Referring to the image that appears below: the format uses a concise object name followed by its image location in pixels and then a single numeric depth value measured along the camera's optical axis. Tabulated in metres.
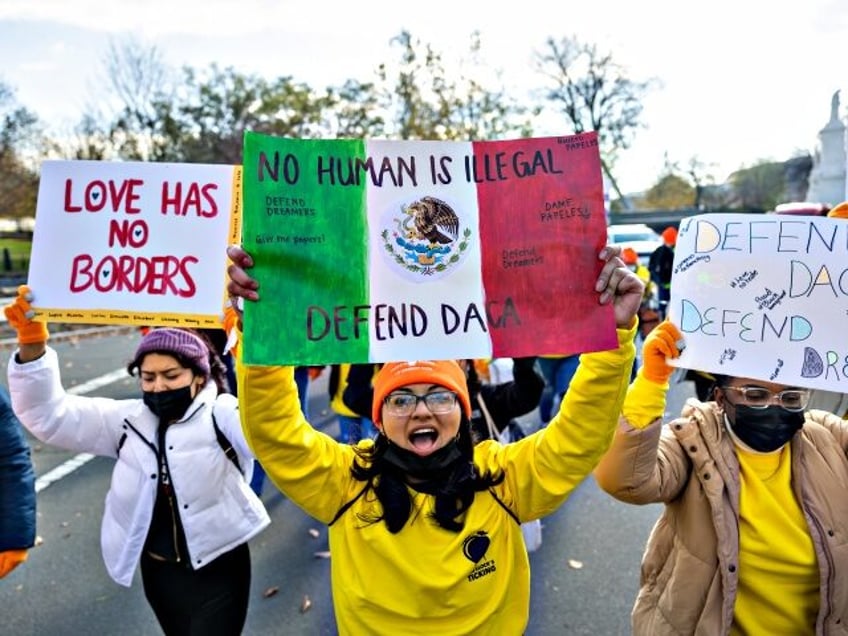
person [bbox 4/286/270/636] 2.48
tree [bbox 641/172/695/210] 47.84
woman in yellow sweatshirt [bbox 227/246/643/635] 1.77
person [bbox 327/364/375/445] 4.18
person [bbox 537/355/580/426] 5.41
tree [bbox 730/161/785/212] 42.59
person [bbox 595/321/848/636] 1.87
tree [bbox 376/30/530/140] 23.22
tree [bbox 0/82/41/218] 23.67
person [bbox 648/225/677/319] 6.79
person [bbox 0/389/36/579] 2.16
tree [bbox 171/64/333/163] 24.75
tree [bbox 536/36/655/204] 37.53
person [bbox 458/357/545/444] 2.99
